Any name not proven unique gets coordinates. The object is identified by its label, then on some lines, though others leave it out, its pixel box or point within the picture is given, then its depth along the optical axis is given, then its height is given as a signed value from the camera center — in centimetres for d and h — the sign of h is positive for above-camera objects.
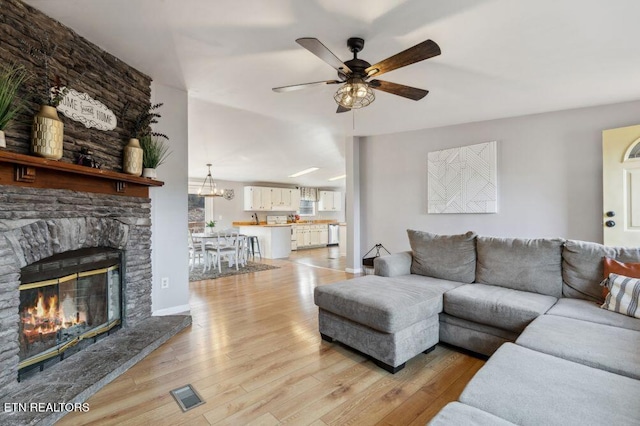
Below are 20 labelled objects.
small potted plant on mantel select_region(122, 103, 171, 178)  272 +67
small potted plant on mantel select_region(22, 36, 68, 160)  189 +67
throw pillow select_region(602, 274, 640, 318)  189 -53
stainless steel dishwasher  1039 -68
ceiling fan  190 +102
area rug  531 -108
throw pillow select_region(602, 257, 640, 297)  205 -39
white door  326 +30
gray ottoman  209 -76
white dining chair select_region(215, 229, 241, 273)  578 -63
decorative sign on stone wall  222 +82
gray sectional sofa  109 -66
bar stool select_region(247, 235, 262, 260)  765 -76
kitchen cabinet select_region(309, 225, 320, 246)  976 -68
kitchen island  755 -63
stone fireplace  178 -39
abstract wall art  424 +50
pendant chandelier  846 +80
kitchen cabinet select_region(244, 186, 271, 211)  905 +50
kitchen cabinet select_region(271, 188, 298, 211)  955 +49
